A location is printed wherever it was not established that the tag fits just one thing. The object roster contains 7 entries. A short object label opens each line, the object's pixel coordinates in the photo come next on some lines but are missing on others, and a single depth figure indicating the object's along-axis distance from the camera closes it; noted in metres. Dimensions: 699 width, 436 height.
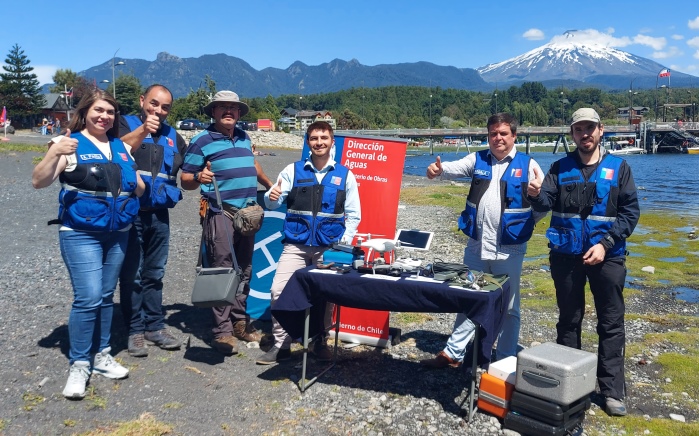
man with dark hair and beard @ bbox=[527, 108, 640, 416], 4.66
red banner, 6.14
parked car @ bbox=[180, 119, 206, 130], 60.32
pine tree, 69.75
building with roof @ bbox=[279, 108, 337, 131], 127.20
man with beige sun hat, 5.57
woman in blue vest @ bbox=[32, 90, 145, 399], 4.36
